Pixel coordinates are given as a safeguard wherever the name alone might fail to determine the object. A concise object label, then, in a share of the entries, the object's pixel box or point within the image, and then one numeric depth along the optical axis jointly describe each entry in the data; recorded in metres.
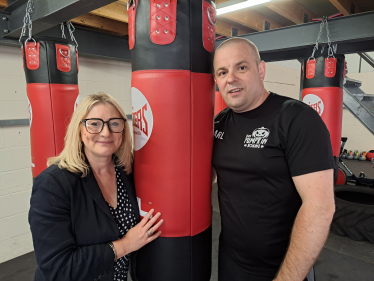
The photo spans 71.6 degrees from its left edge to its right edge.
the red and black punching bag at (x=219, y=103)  3.98
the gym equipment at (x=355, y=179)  4.54
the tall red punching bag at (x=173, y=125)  1.05
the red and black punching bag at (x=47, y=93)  1.89
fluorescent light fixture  2.13
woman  1.02
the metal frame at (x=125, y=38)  1.76
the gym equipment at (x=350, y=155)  7.18
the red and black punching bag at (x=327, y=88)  2.86
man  1.01
